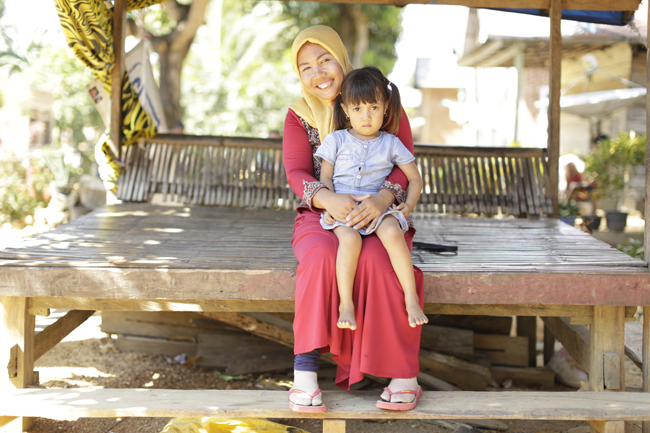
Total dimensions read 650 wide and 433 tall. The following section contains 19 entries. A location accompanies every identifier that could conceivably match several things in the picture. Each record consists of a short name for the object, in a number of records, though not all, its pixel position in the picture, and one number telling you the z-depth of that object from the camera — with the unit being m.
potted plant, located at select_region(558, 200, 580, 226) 5.55
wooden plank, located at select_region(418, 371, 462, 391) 3.12
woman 2.03
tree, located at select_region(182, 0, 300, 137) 13.67
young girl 2.05
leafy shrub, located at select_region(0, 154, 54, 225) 8.38
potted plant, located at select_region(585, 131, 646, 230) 7.93
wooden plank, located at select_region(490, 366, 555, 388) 3.65
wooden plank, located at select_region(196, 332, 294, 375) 3.59
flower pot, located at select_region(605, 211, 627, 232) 7.08
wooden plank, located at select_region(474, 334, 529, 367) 3.78
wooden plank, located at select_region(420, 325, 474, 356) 3.56
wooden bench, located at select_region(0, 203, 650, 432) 2.10
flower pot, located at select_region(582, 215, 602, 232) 6.29
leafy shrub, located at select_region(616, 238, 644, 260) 4.82
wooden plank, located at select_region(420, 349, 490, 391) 3.32
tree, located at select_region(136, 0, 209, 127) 7.16
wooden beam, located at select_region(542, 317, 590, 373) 2.61
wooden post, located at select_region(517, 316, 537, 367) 3.89
